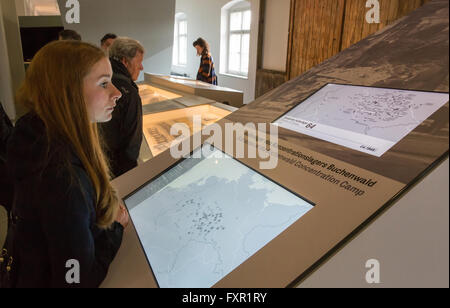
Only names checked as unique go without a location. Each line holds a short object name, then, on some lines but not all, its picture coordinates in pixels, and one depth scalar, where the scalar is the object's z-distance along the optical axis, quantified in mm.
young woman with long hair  774
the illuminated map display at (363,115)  912
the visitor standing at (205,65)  5389
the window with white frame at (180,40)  14019
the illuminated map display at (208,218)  878
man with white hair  1972
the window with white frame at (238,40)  9859
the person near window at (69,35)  3548
